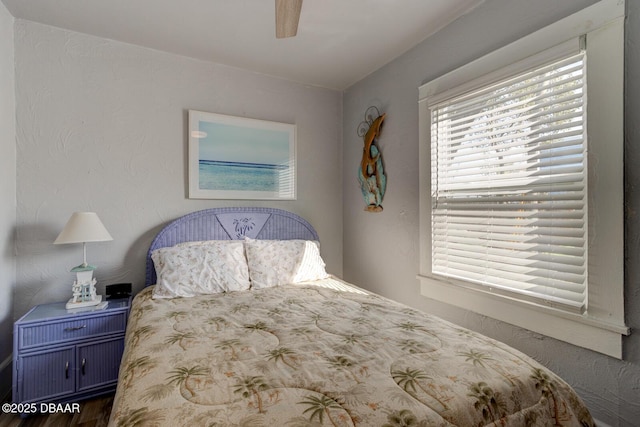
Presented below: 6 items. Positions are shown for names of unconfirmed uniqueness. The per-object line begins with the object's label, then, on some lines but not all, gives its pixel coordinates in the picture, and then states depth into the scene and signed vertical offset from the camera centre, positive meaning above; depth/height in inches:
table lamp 81.5 -6.8
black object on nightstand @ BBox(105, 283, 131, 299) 92.0 -22.5
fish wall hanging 111.3 +16.8
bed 36.2 -22.2
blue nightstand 73.9 -34.3
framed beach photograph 107.0 +19.7
